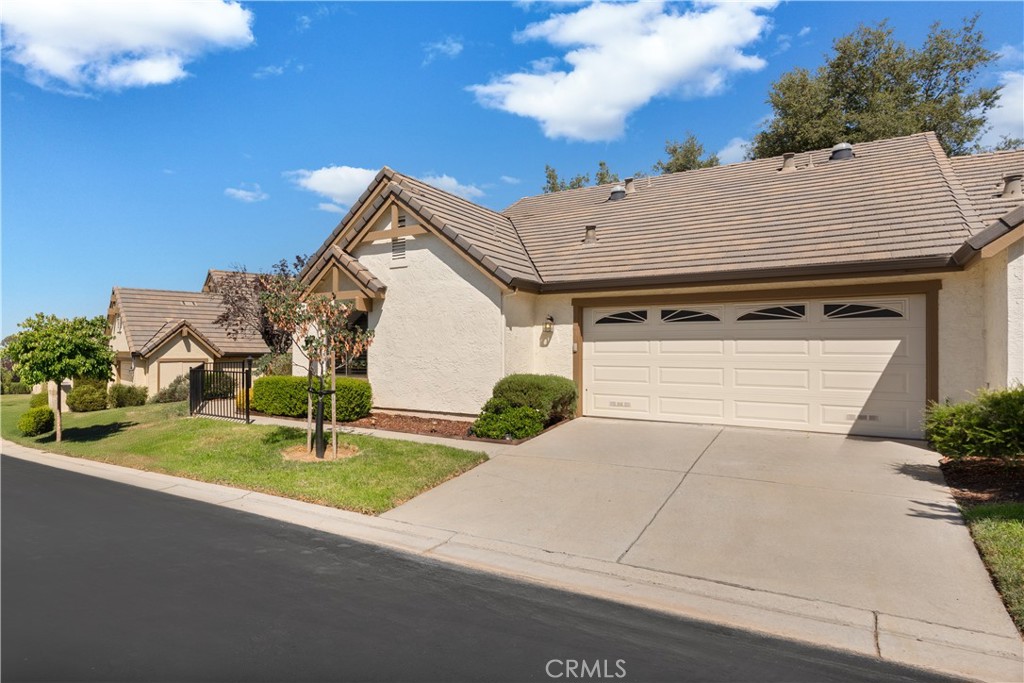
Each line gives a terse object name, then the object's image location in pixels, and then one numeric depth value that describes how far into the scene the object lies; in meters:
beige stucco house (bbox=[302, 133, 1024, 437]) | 9.62
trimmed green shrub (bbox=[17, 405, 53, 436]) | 14.66
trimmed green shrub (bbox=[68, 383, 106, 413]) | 22.31
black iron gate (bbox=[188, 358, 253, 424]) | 14.31
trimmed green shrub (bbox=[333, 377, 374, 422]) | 12.57
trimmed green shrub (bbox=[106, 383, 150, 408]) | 23.53
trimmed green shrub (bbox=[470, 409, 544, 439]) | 10.50
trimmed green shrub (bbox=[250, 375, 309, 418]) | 13.21
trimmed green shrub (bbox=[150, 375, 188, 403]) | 22.84
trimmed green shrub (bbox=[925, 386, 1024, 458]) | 6.58
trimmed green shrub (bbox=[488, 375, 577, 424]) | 10.98
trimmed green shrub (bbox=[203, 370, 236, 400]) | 14.60
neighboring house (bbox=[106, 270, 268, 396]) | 25.11
